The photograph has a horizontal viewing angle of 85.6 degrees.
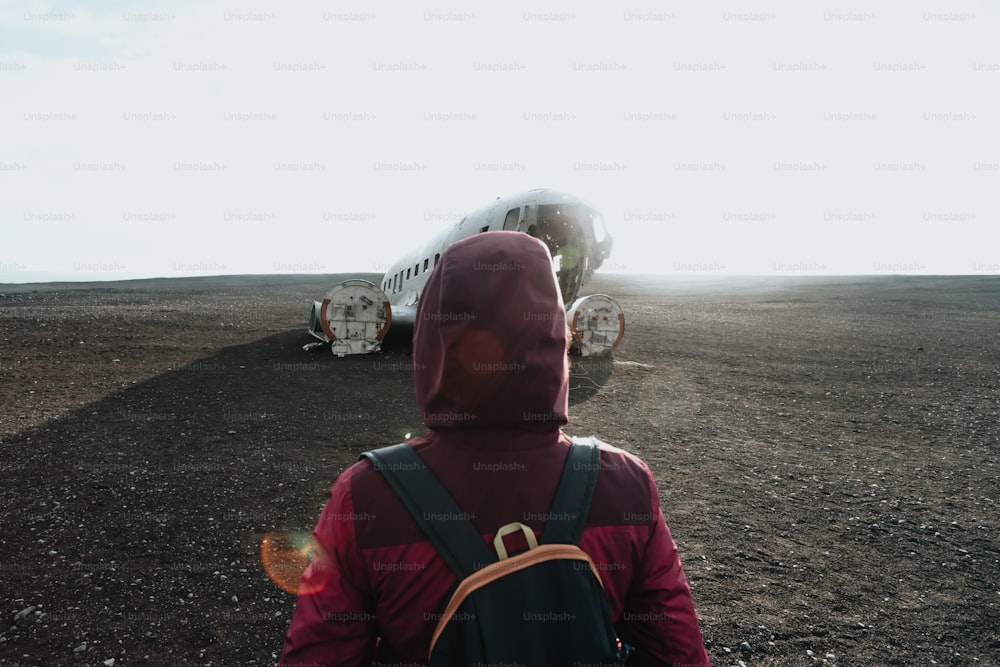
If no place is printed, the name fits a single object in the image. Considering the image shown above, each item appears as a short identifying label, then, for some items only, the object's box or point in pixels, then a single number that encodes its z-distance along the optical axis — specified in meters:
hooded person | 1.67
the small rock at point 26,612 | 4.42
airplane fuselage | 13.20
